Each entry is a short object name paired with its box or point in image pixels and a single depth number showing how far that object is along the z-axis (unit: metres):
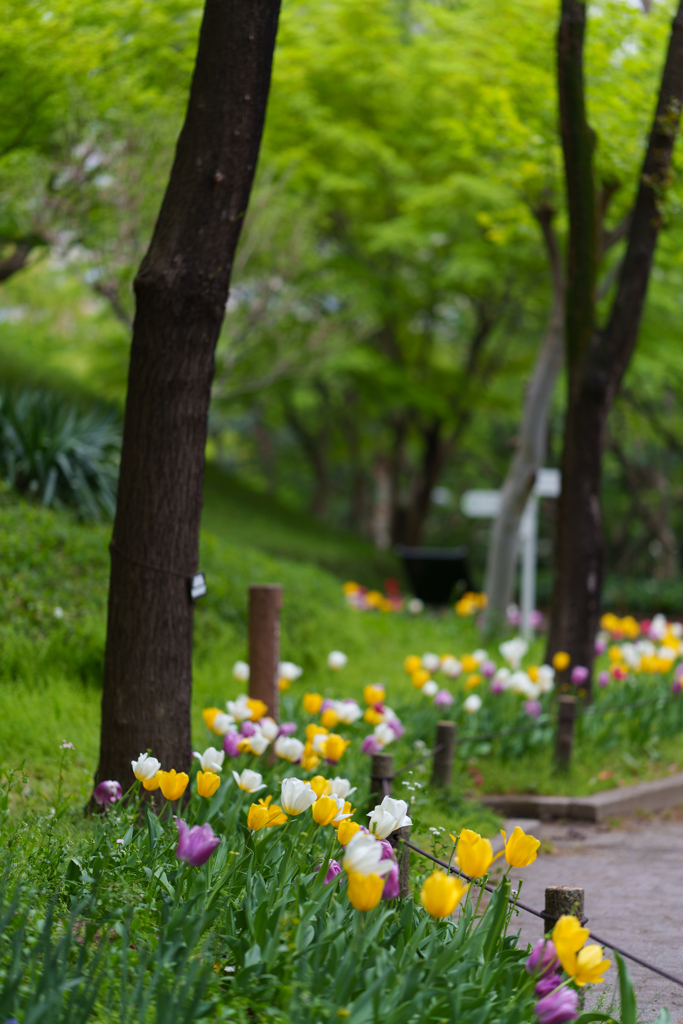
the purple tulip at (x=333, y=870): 5.92
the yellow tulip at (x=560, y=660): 14.04
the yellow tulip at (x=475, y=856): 5.35
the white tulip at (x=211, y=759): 6.83
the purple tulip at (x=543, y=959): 5.06
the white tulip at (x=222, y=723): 8.39
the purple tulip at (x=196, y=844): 5.45
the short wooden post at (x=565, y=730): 12.52
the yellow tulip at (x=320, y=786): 6.31
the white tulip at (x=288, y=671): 11.23
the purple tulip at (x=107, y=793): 7.21
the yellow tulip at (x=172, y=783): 6.02
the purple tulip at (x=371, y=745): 9.12
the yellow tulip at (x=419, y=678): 11.56
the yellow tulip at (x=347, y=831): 5.50
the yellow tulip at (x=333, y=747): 7.62
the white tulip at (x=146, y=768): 6.43
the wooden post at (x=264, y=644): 11.13
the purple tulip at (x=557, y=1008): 4.74
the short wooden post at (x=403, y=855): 6.63
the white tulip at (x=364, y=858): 4.98
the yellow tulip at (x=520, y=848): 5.51
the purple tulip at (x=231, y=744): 7.90
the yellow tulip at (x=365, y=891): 4.82
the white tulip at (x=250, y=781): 6.73
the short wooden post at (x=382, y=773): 7.99
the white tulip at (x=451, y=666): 12.94
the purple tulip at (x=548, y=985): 4.95
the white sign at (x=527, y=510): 21.62
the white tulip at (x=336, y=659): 12.81
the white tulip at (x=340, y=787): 6.63
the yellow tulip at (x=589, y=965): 4.77
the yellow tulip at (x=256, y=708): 9.08
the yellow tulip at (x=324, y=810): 5.85
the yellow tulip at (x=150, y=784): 6.41
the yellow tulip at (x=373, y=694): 9.83
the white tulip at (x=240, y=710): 8.85
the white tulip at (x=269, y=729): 8.45
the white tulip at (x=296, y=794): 6.03
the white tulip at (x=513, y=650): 13.72
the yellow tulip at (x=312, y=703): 9.37
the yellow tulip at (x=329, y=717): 9.22
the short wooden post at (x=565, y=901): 5.63
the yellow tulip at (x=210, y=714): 8.31
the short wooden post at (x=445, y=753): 10.72
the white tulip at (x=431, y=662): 12.89
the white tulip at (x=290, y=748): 7.97
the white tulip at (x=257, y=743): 7.79
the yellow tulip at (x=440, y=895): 4.95
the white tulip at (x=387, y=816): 5.81
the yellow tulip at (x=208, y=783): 6.27
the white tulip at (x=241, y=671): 11.09
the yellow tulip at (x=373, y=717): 9.85
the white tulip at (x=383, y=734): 9.05
